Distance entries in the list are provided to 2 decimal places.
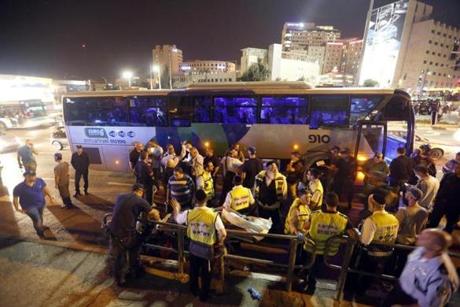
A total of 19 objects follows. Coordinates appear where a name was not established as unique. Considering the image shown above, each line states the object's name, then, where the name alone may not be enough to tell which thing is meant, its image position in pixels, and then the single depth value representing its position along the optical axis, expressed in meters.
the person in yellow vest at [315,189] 5.16
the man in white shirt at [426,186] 5.30
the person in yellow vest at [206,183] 6.39
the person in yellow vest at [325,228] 3.89
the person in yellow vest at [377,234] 3.73
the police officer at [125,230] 4.29
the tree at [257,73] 48.91
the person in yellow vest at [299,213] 4.38
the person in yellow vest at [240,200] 5.00
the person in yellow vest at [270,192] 5.62
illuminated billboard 64.19
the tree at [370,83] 52.51
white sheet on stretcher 4.69
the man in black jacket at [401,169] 6.86
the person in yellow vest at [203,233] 3.76
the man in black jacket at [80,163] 8.38
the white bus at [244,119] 8.23
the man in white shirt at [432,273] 2.59
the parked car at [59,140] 16.75
